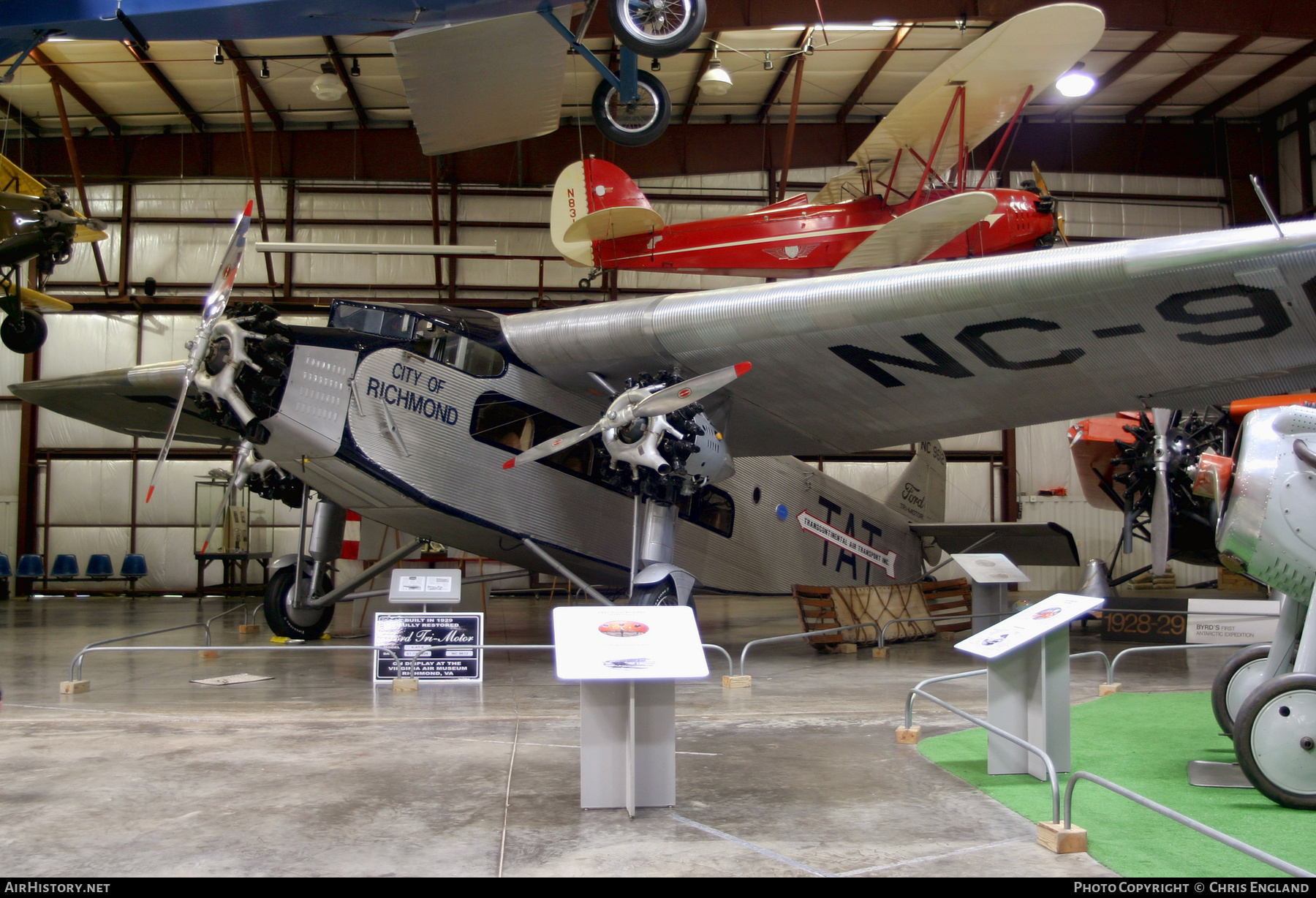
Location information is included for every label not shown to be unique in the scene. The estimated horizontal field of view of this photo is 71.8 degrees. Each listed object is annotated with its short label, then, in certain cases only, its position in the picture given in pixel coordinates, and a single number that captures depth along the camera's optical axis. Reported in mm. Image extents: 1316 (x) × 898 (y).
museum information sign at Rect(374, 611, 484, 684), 9148
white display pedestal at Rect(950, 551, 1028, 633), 10625
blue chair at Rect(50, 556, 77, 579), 23141
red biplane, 13352
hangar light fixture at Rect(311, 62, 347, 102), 19812
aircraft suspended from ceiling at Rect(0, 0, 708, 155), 10141
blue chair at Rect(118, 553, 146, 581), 23281
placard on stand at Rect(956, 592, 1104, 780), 5367
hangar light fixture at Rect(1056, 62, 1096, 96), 18547
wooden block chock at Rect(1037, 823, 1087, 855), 3996
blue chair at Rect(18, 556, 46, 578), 23062
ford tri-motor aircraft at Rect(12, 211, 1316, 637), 7652
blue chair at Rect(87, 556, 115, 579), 23281
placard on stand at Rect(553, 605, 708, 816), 4629
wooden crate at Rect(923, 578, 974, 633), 14203
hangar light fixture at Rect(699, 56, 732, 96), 18922
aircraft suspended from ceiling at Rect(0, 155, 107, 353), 15305
